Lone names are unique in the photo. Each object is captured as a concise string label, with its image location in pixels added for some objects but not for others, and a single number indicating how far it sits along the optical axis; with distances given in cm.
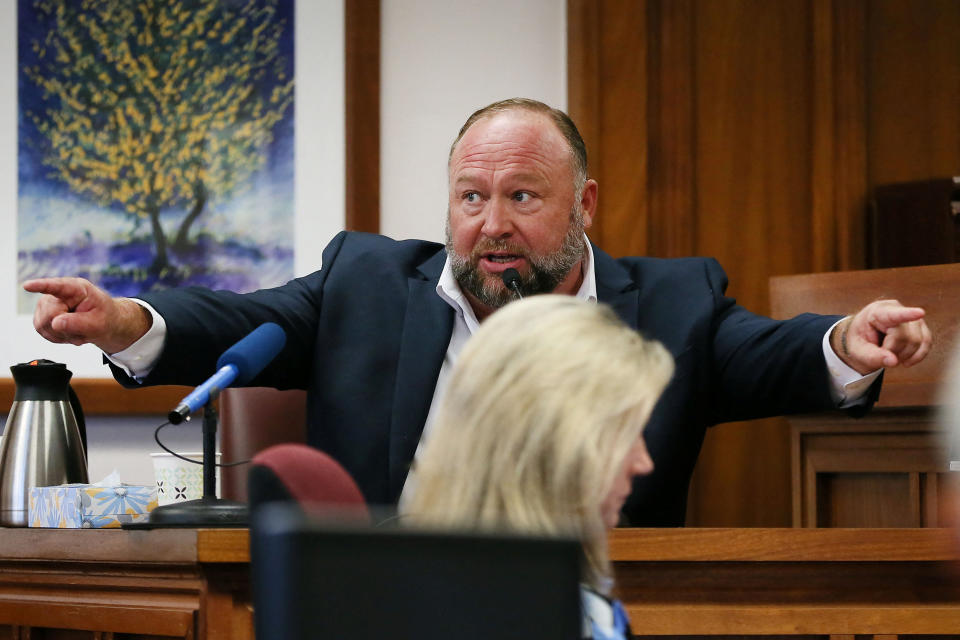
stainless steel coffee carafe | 878
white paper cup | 904
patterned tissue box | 852
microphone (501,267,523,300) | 909
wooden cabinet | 927
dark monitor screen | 609
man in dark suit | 908
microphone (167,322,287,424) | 823
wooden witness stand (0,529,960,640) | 822
